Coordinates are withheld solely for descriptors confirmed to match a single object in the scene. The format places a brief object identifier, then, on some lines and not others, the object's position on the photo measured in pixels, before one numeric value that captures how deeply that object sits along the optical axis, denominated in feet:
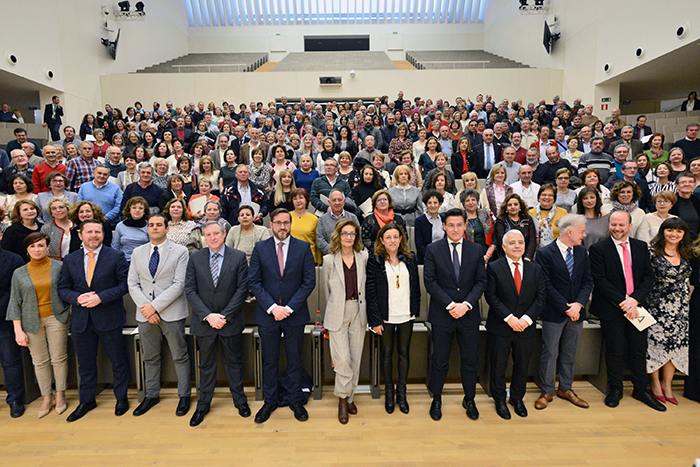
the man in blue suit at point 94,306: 9.07
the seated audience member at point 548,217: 11.62
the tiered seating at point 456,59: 48.49
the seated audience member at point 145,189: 13.52
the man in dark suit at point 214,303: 8.93
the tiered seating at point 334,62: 50.96
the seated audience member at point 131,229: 10.88
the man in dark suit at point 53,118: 31.14
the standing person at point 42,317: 9.04
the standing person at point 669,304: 9.30
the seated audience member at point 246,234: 10.75
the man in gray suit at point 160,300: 9.07
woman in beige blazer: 8.95
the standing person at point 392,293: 9.04
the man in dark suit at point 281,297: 9.02
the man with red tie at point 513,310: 8.83
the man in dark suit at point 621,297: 9.31
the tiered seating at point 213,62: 48.61
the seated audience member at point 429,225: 11.82
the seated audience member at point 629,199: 11.25
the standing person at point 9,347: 9.25
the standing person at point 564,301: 9.16
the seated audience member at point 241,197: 13.30
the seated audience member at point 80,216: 10.87
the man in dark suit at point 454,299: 8.89
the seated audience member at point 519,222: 11.01
